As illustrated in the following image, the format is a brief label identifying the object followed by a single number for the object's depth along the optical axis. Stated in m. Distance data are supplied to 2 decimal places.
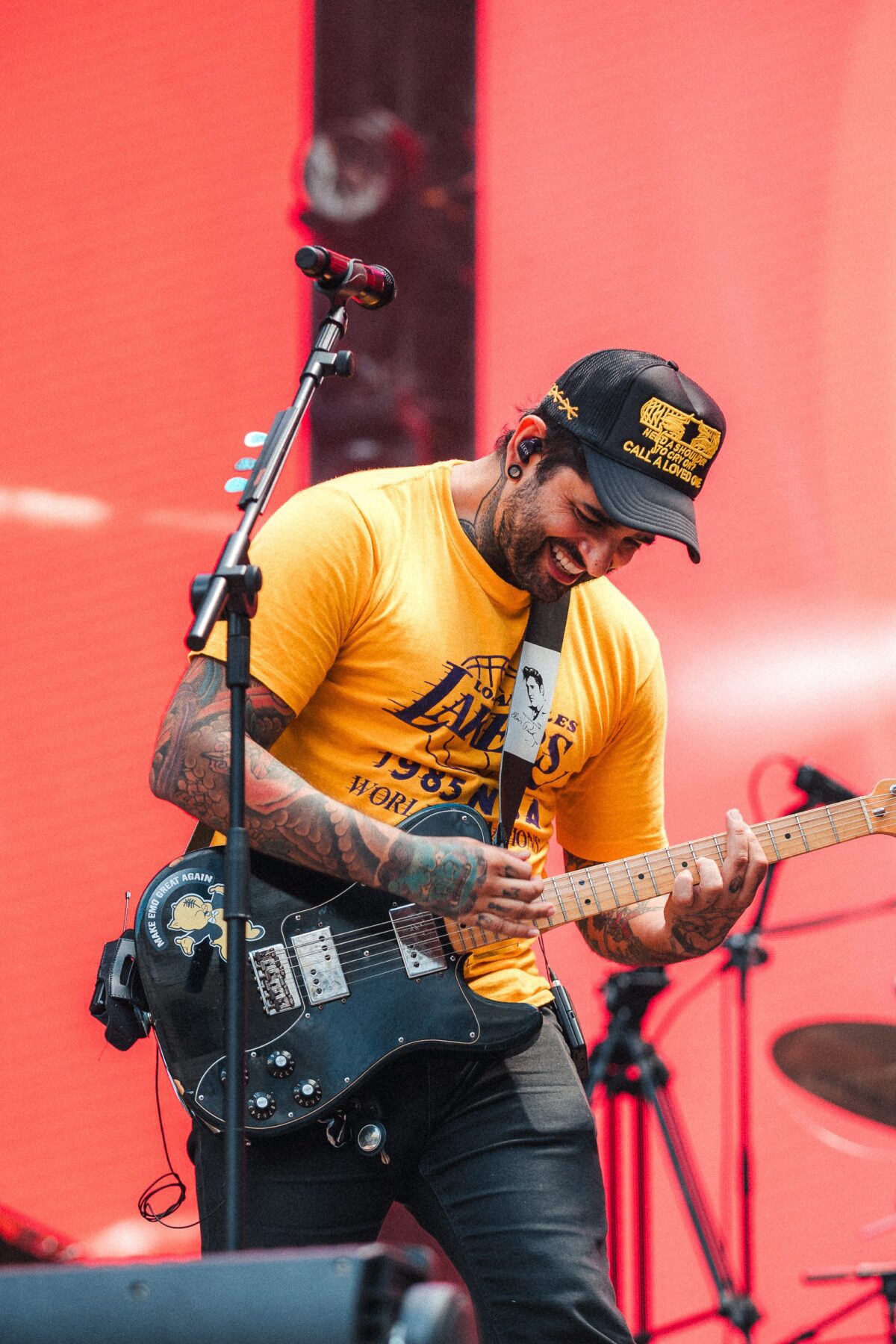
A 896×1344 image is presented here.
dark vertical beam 7.31
